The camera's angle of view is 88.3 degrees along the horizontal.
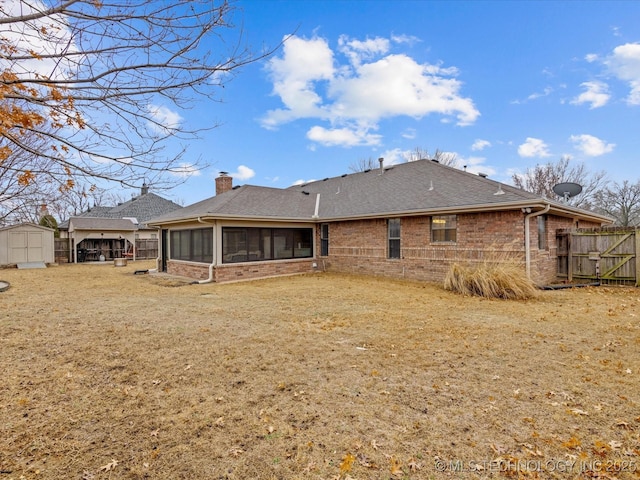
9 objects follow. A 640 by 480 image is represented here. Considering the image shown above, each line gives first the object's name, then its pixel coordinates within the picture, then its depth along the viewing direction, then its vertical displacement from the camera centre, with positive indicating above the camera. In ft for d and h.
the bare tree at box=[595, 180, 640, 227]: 84.33 +9.04
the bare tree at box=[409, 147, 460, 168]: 104.05 +26.50
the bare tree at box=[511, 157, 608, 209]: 87.51 +15.64
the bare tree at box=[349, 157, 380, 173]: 111.75 +25.87
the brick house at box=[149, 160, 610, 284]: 32.22 +1.38
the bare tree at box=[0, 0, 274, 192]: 10.47 +5.90
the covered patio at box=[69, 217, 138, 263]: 69.92 +0.70
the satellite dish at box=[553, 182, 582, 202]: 42.27 +6.09
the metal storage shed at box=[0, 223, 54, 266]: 61.05 -0.24
